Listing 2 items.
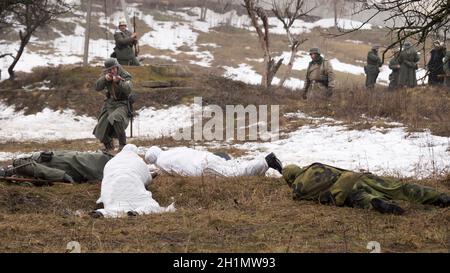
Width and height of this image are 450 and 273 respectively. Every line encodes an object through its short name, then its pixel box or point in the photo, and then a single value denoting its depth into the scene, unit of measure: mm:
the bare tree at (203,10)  60681
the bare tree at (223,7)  63431
